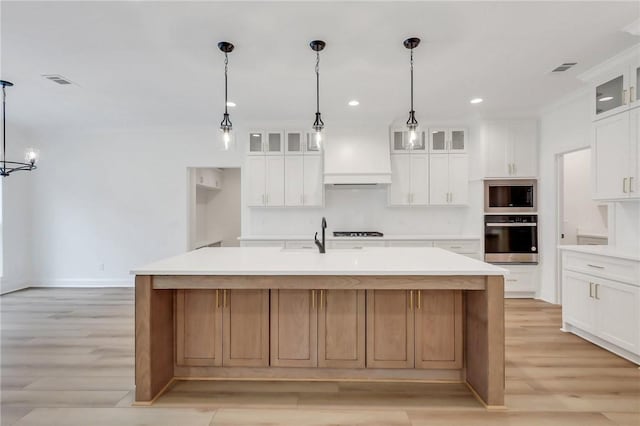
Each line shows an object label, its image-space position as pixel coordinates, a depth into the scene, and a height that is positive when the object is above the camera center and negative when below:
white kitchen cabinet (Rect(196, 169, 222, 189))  6.31 +0.68
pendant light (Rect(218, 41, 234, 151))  2.80 +0.72
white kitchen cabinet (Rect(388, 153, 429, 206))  5.29 +0.50
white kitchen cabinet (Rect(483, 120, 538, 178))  4.96 +0.91
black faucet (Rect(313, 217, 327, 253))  2.96 -0.28
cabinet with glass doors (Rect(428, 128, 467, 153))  5.28 +1.11
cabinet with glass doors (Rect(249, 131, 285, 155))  5.34 +1.09
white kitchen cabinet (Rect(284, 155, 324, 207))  5.32 +0.50
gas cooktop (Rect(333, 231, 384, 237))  5.26 -0.32
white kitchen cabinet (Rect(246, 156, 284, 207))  5.31 +0.50
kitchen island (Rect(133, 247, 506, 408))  2.47 -0.85
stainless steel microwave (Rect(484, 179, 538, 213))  4.94 +0.24
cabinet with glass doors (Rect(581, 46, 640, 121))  2.97 +1.16
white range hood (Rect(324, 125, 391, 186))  5.12 +0.83
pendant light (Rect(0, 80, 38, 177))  3.70 +0.65
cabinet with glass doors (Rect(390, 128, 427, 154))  5.30 +1.08
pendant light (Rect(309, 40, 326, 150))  2.79 +0.79
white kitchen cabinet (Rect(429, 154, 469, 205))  5.24 +0.51
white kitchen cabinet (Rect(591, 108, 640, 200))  2.96 +0.51
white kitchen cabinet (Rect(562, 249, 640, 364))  2.81 -0.79
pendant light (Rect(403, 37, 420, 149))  2.73 +0.72
